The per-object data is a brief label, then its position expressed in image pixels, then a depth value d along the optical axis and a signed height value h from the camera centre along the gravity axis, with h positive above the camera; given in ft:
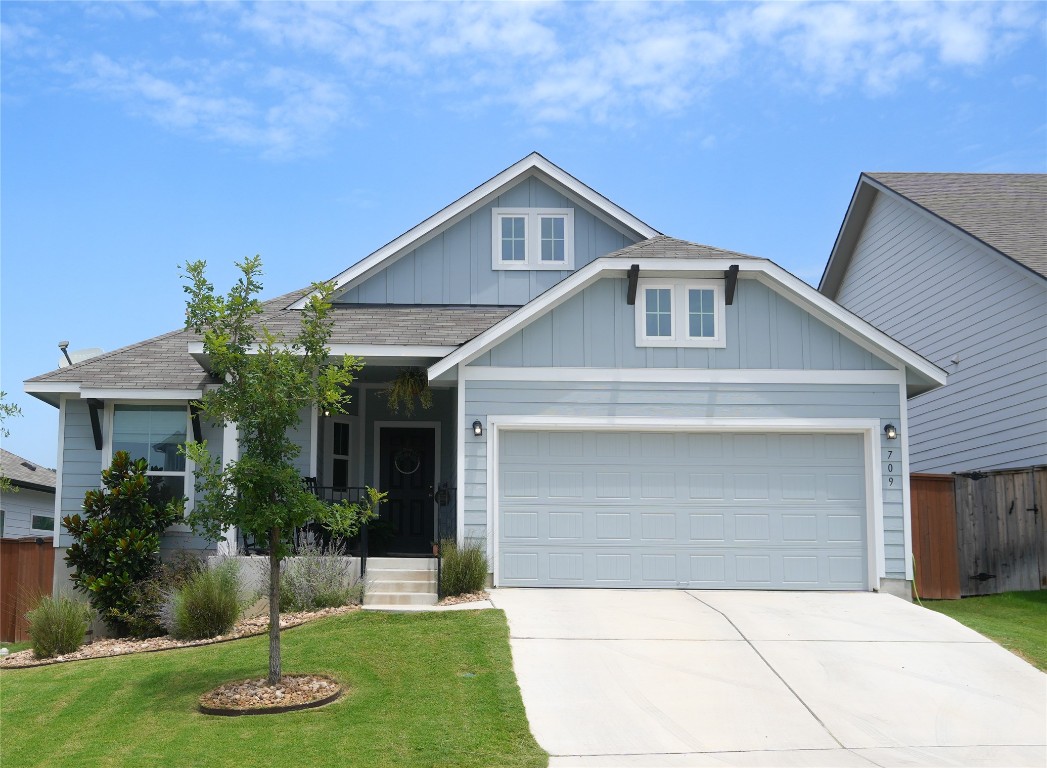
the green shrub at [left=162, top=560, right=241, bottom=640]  38.81 -5.00
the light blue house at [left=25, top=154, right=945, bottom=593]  44.21 +2.07
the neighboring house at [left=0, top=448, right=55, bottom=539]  79.66 -1.86
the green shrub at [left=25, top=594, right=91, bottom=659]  39.47 -5.85
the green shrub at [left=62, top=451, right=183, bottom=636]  44.06 -2.70
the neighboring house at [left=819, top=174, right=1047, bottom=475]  53.11 +10.58
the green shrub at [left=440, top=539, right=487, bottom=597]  41.55 -3.82
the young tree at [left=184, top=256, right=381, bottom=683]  29.55 +2.07
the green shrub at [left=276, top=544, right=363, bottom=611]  41.32 -4.33
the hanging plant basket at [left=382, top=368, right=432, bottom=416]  49.21 +4.36
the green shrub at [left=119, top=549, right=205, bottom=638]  42.75 -4.99
